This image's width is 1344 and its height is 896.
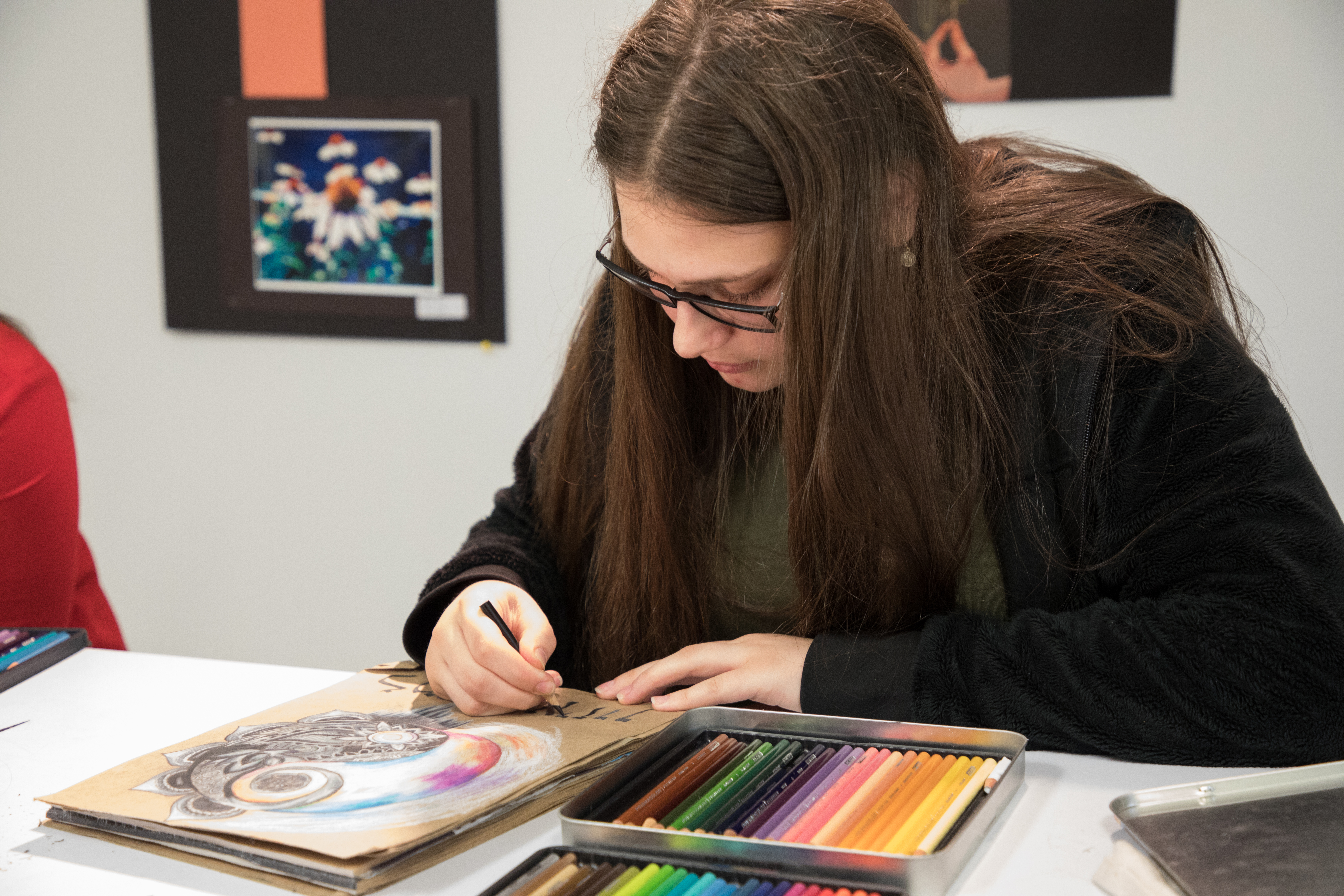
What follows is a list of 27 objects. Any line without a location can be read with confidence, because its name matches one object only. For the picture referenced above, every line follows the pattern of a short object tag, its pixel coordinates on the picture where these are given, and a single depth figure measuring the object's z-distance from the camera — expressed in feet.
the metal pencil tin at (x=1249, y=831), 1.97
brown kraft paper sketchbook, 2.19
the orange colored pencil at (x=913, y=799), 2.13
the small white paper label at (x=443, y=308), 7.43
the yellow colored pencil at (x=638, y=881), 1.98
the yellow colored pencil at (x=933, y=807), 2.11
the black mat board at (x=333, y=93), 7.18
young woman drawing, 2.75
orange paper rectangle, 7.39
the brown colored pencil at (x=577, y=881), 1.98
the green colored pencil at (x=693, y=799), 2.22
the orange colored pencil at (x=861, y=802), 2.15
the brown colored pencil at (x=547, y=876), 2.00
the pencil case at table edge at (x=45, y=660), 3.32
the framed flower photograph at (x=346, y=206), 7.38
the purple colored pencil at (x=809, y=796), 2.18
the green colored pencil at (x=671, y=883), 1.98
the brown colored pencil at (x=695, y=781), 2.25
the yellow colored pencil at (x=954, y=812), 2.10
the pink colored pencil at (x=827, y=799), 2.16
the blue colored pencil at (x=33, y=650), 3.38
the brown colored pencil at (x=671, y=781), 2.22
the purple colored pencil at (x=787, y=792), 2.20
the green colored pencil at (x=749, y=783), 2.23
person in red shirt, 4.34
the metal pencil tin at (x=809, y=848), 1.96
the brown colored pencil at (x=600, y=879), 1.98
